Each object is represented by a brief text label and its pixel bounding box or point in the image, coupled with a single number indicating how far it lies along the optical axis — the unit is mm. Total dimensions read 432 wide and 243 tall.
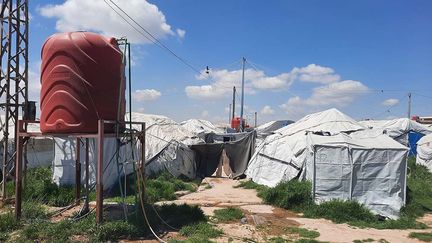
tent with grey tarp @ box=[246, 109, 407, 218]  13406
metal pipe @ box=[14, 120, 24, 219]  10750
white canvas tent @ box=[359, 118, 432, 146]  32750
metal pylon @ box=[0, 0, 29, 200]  14539
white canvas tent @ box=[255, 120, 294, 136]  39562
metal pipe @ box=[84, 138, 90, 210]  11430
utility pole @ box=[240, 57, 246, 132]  39772
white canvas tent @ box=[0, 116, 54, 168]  19469
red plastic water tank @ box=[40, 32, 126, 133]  10109
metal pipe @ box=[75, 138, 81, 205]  12983
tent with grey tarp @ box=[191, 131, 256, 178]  24062
